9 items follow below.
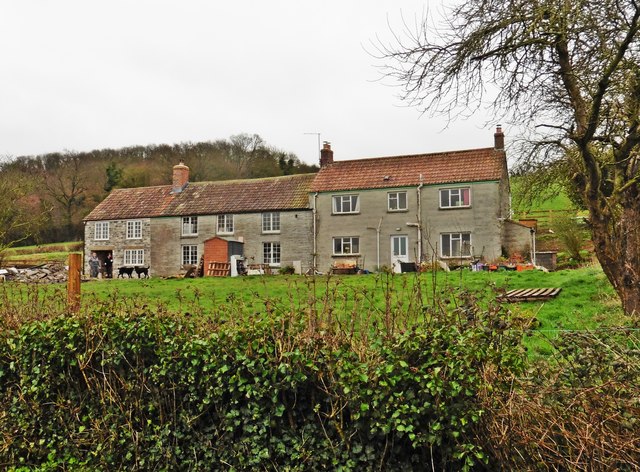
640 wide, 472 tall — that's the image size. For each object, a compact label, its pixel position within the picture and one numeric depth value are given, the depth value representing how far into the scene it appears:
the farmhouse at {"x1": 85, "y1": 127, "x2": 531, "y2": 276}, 31.83
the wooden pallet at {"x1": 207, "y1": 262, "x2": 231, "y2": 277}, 33.97
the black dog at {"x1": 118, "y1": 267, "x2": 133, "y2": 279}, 35.51
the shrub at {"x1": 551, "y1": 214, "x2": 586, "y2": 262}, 29.61
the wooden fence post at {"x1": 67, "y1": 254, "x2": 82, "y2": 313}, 6.55
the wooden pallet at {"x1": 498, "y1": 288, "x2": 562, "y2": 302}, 13.17
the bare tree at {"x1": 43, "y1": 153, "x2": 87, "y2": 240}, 62.69
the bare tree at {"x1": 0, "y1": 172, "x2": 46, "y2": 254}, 23.97
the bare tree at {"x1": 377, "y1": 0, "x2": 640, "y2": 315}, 7.81
